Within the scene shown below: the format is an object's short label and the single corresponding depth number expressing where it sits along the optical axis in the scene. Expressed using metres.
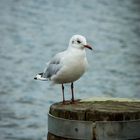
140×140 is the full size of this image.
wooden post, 8.79
